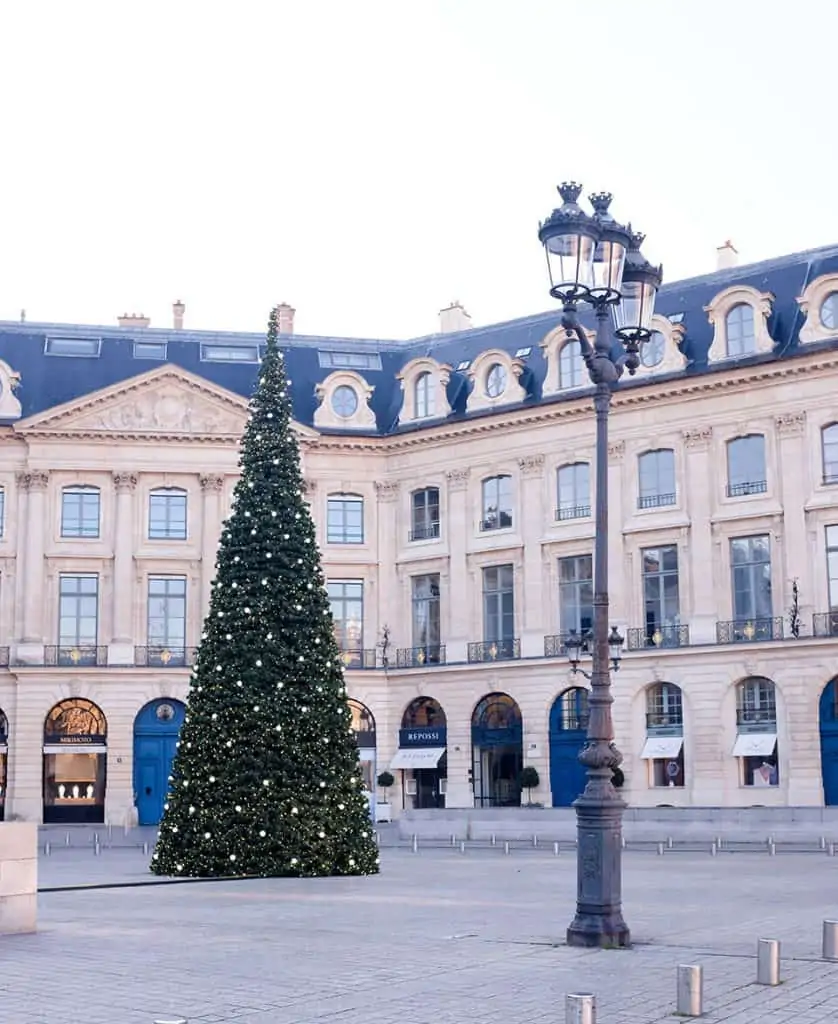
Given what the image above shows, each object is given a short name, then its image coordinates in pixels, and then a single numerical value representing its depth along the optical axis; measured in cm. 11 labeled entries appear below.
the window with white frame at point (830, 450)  4488
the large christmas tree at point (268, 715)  2469
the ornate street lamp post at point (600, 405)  1480
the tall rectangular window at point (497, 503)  5150
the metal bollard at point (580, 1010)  957
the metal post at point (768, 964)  1229
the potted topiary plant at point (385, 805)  5094
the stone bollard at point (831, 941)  1364
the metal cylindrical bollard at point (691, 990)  1088
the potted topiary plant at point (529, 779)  4831
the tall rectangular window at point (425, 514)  5328
